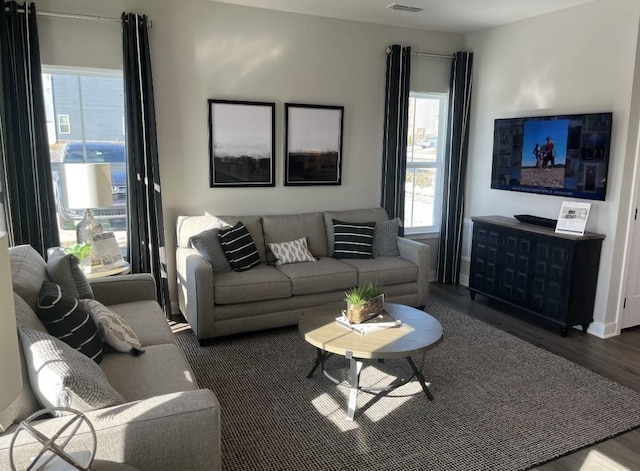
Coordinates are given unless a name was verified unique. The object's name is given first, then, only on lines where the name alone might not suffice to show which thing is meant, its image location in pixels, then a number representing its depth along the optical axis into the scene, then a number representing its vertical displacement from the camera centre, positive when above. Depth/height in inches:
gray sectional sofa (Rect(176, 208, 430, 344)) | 150.9 -39.7
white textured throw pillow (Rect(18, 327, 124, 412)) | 65.7 -30.3
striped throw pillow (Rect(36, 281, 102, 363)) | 87.3 -30.2
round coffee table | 107.0 -41.2
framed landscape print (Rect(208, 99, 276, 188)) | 176.4 +3.8
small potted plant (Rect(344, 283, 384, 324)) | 119.5 -35.7
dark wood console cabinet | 160.1 -37.9
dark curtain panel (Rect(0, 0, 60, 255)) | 142.1 +4.1
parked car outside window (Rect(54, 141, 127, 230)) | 159.0 -7.8
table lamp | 137.3 -9.4
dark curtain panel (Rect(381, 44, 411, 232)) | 198.8 +10.3
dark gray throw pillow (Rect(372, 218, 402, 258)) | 188.5 -31.9
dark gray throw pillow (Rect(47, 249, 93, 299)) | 106.5 -26.7
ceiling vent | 169.3 +50.6
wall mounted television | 159.0 +1.0
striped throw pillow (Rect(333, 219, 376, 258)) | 183.2 -31.5
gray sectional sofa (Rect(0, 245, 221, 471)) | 62.4 -35.8
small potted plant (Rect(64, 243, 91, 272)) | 137.3 -27.7
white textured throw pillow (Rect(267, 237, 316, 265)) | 173.2 -34.1
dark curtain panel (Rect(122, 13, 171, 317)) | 156.6 -2.3
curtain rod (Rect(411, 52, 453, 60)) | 204.5 +41.5
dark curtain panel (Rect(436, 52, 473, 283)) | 209.5 -5.0
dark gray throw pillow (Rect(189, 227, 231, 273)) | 155.0 -29.9
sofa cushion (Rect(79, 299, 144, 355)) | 96.5 -34.8
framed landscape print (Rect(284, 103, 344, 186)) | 188.5 +3.9
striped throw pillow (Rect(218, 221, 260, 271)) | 160.2 -30.5
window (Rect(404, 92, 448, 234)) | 214.8 -1.9
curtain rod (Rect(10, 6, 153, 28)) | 146.6 +40.2
